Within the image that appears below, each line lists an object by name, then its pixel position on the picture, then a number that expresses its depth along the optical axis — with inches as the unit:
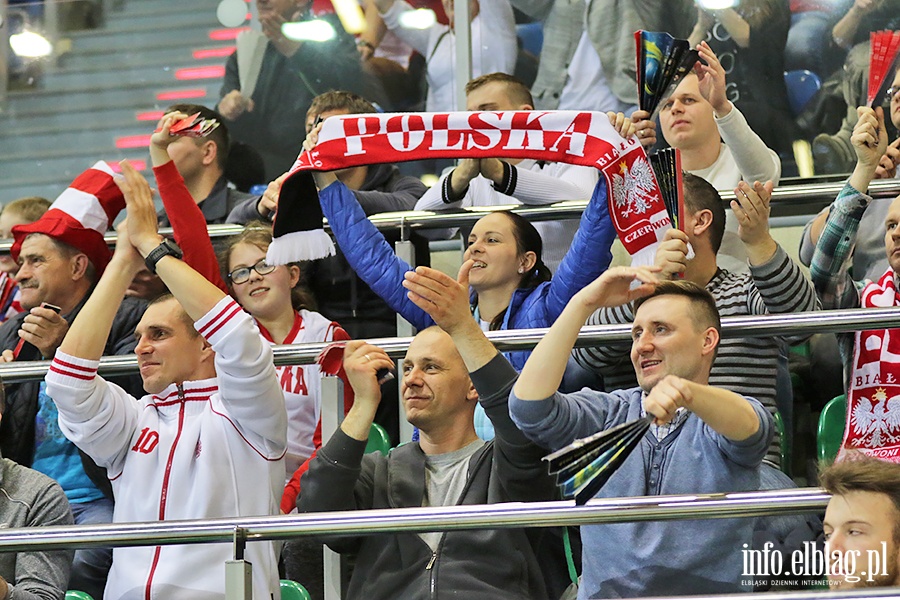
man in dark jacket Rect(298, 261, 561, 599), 242.2
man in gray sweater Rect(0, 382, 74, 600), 249.6
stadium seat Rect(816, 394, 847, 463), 286.2
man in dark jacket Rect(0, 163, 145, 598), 301.6
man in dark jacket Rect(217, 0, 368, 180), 422.9
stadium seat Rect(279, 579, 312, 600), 264.5
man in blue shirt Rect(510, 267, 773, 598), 222.2
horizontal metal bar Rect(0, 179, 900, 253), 335.9
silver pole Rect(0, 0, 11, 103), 459.5
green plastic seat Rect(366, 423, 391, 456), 299.4
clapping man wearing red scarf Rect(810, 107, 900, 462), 270.4
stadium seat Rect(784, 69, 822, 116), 390.6
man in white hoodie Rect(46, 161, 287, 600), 253.9
